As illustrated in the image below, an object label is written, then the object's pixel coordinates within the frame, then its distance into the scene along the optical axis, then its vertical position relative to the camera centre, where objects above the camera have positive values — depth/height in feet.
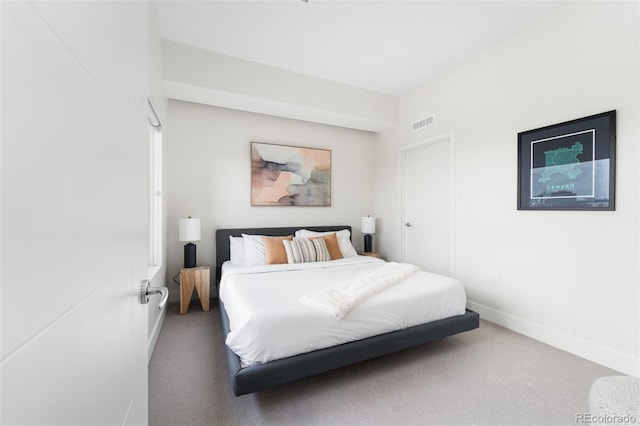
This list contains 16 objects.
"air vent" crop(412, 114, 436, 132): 11.71 +3.86
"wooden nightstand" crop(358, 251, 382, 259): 13.52 -2.14
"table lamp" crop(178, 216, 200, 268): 10.23 -0.94
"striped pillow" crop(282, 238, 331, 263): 10.63 -1.58
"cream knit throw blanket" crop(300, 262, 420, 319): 5.95 -1.98
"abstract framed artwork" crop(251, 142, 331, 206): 12.64 +1.67
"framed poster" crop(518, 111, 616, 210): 6.88 +1.26
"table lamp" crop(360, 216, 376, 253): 14.08 -0.96
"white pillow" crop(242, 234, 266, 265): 10.59 -1.56
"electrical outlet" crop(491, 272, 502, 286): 9.30 -2.31
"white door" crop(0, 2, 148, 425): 0.89 -0.01
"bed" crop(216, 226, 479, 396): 5.06 -3.02
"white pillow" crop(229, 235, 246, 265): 11.02 -1.64
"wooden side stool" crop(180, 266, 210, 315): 10.00 -2.76
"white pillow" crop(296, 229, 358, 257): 12.21 -1.30
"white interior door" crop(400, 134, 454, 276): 11.28 +0.29
